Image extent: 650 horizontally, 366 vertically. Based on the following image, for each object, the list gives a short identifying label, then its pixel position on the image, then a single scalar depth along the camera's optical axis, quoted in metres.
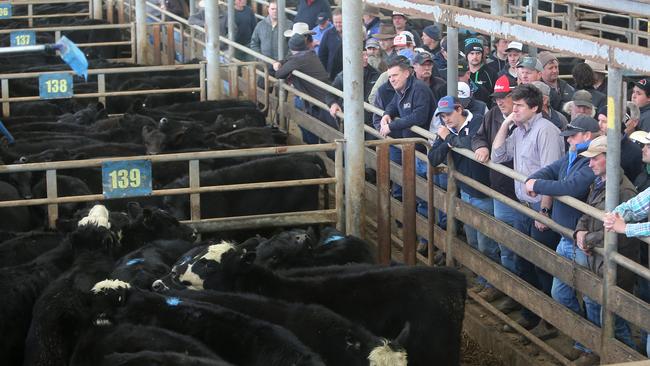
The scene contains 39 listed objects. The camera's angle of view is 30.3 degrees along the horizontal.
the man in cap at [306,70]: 13.56
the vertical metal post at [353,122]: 9.36
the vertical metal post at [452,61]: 9.41
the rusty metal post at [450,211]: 9.06
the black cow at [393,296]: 7.38
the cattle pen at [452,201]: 6.99
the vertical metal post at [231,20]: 17.62
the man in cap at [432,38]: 13.70
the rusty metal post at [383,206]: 9.53
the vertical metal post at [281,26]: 15.69
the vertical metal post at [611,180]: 6.75
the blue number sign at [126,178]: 9.00
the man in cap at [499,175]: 8.71
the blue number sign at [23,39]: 17.53
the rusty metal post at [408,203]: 9.42
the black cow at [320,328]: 6.45
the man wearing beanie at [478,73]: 11.47
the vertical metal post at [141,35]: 19.34
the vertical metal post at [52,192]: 8.98
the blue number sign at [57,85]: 14.02
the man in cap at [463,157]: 9.00
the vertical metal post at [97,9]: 24.30
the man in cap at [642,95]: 9.23
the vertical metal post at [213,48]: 14.66
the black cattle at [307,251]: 8.53
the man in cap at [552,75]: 10.91
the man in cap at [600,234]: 7.21
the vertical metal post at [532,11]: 13.15
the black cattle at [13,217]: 9.76
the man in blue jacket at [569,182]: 7.55
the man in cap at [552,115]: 8.90
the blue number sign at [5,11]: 21.27
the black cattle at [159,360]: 6.07
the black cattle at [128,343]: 6.50
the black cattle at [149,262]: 7.88
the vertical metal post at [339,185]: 9.45
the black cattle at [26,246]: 8.64
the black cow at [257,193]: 10.19
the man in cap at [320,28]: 15.58
